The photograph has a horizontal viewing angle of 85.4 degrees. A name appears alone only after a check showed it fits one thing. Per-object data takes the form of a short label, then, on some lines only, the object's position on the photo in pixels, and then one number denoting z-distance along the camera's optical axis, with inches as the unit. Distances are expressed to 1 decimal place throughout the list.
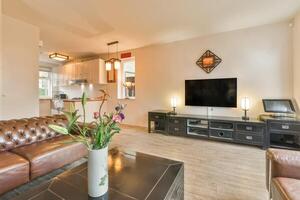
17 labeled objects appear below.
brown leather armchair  48.4
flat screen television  156.3
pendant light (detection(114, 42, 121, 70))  184.3
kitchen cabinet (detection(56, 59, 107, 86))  241.4
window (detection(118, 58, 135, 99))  230.5
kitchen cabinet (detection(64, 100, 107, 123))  205.6
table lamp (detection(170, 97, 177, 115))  183.2
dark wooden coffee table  44.4
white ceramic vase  43.1
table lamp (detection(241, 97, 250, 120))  145.0
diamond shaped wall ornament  165.8
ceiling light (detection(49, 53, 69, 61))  204.4
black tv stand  132.0
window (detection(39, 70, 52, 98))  306.4
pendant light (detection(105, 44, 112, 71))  191.2
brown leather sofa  66.9
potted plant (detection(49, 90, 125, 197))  43.1
